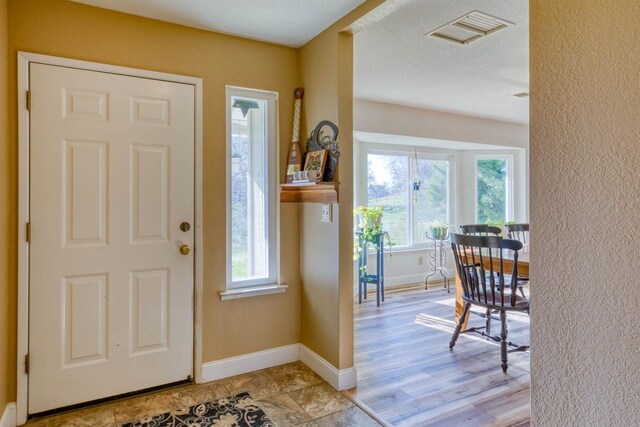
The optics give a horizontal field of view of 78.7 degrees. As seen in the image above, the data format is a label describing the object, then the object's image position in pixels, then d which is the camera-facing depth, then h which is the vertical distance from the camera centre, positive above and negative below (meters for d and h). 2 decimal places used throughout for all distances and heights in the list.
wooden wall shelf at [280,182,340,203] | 2.50 +0.17
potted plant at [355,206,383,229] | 4.58 +0.00
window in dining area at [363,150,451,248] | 5.25 +0.37
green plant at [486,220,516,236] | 5.45 -0.09
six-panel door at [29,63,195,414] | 2.16 -0.10
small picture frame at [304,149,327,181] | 2.54 +0.37
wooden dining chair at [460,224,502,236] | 3.94 -0.14
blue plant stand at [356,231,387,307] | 4.50 -0.60
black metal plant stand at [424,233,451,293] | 5.69 -0.62
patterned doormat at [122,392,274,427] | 2.08 -1.10
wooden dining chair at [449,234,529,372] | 2.69 -0.47
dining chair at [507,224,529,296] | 3.63 -0.17
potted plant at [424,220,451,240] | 5.38 -0.20
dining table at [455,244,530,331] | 2.88 -0.38
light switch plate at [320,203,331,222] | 2.55 +0.03
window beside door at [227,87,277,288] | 2.71 +0.20
